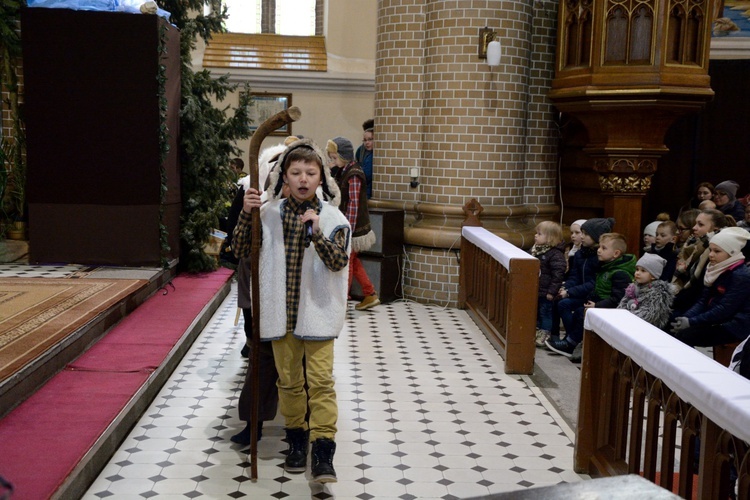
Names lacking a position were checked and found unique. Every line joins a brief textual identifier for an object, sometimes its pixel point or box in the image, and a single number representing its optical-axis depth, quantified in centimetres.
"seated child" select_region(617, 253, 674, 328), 585
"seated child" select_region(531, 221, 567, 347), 727
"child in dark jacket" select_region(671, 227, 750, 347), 548
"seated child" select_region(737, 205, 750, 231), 808
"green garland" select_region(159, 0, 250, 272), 903
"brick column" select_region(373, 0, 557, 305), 895
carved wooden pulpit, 789
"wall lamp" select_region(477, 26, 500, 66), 866
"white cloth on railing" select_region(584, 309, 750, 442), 291
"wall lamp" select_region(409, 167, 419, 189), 933
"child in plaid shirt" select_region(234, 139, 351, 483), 416
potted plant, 841
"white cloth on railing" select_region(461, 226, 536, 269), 665
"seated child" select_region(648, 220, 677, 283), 705
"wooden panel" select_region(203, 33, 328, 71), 1332
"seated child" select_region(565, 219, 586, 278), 738
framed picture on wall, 1326
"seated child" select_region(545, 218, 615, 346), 690
